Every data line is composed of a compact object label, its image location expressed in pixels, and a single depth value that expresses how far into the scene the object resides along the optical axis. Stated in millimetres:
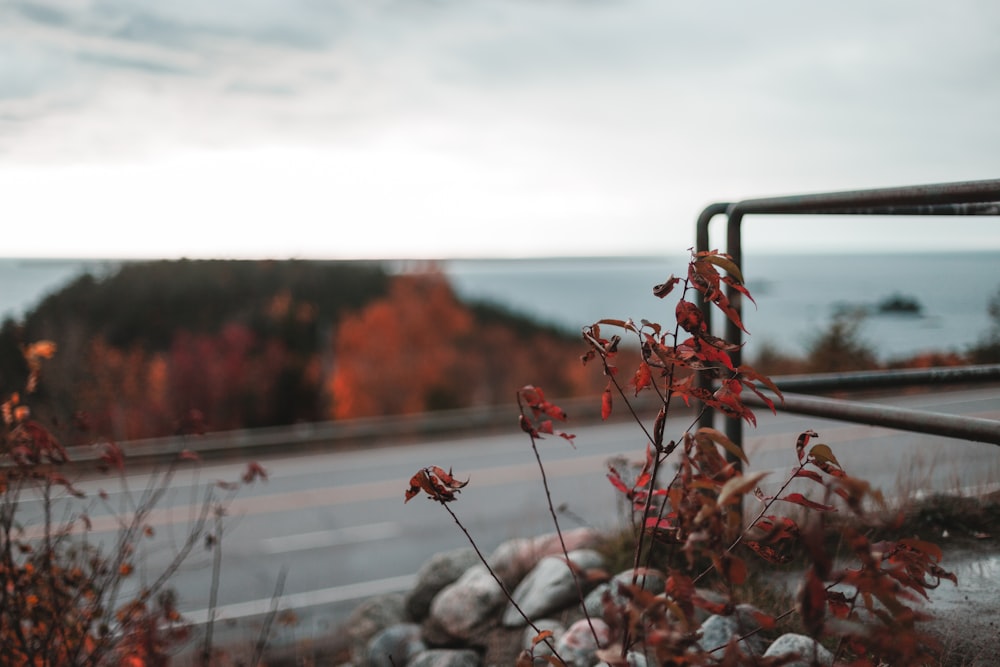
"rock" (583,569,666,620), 3136
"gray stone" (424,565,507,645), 4020
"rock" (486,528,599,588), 4438
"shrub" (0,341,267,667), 3016
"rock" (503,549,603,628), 3713
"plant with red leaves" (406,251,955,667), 1166
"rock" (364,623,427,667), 4211
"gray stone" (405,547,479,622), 4798
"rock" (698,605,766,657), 2649
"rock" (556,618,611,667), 2684
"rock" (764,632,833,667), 2381
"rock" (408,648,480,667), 3723
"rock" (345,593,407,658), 5000
